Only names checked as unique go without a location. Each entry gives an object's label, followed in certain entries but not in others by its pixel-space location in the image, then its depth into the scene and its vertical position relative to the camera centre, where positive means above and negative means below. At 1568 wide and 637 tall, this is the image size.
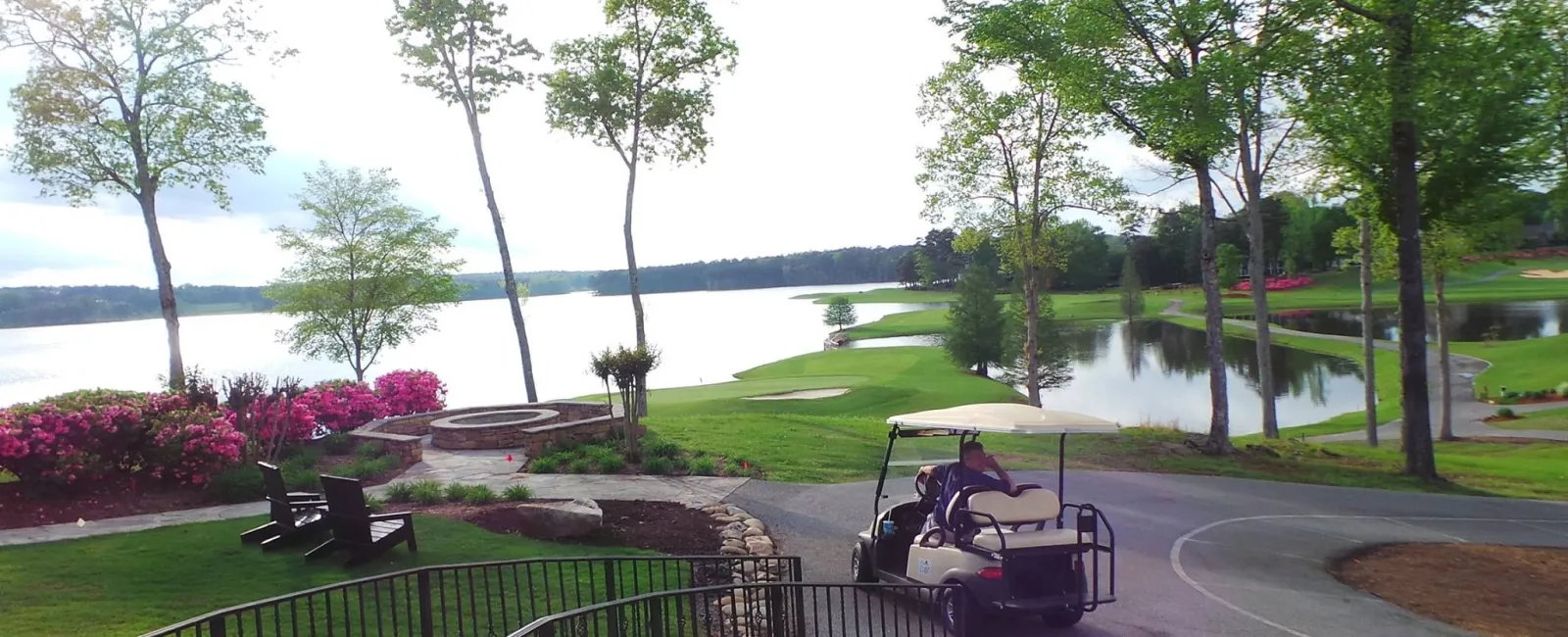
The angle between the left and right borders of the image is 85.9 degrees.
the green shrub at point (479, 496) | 11.22 -2.54
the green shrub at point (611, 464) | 14.30 -2.84
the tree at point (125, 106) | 17.42 +4.79
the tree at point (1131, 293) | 75.38 -2.63
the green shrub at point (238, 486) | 11.31 -2.22
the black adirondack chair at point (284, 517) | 8.38 -2.08
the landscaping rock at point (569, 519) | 9.46 -2.47
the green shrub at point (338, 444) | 14.96 -2.30
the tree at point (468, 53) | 22.09 +6.85
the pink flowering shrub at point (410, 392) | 19.42 -1.89
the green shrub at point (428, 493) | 11.30 -2.48
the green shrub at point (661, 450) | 15.12 -2.82
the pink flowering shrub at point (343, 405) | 16.31 -1.83
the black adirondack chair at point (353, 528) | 7.92 -2.03
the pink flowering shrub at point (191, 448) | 11.30 -1.67
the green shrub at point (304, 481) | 11.81 -2.32
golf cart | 6.62 -2.24
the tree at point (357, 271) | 31.78 +1.62
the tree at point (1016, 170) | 24.11 +3.03
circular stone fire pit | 15.98 -2.43
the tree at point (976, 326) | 49.59 -3.11
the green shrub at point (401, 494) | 11.40 -2.47
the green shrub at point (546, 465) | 14.10 -2.76
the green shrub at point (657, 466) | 14.31 -2.94
